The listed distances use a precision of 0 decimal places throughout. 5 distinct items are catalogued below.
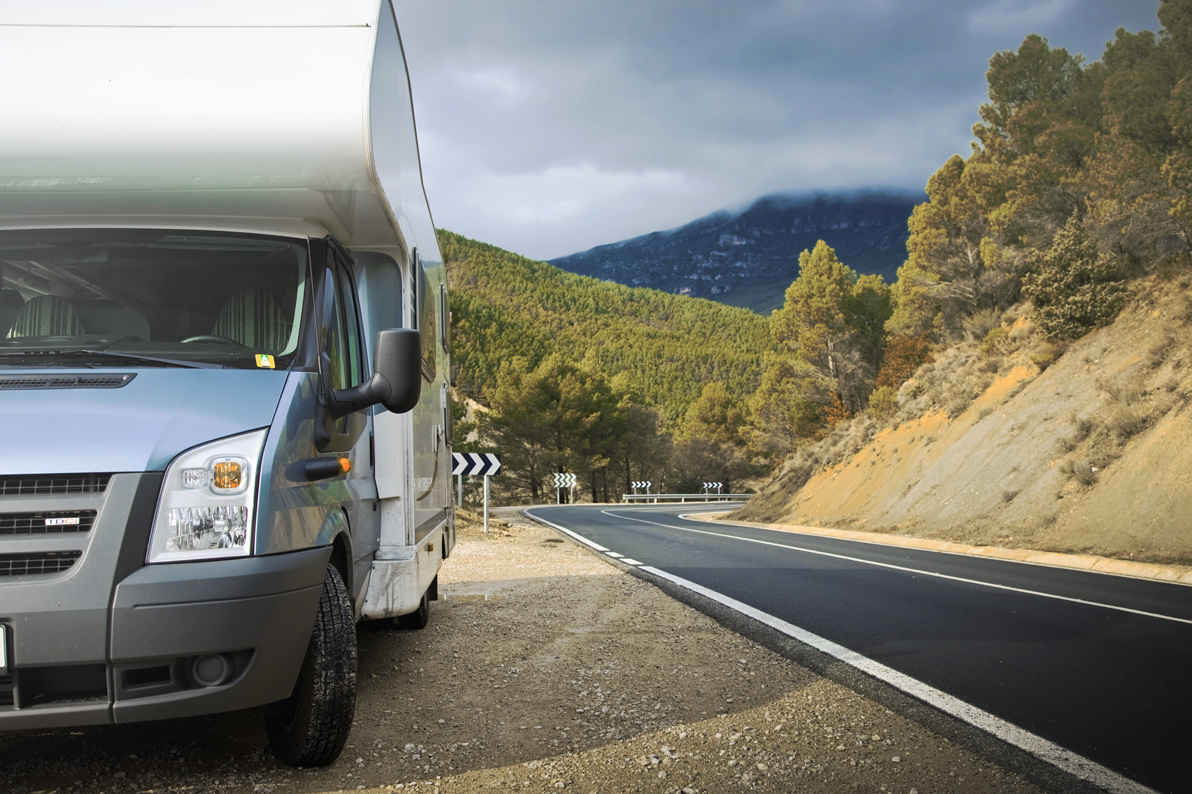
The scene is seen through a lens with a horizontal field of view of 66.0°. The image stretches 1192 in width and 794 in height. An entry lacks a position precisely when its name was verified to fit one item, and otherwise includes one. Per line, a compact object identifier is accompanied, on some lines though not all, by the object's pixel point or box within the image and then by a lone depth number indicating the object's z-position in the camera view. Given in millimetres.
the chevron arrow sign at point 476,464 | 17538
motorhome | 2984
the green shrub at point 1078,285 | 21719
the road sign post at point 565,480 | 48916
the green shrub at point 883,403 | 32250
